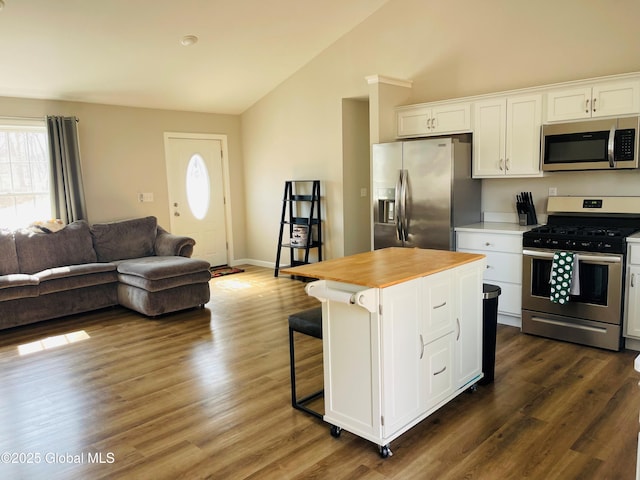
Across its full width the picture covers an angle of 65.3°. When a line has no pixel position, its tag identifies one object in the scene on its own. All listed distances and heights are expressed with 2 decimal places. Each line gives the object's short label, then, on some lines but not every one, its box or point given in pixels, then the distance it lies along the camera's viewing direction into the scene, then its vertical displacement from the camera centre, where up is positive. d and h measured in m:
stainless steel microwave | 3.99 +0.24
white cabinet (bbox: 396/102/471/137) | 5.00 +0.62
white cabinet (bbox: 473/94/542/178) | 4.50 +0.38
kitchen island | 2.46 -0.83
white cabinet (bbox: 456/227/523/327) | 4.39 -0.78
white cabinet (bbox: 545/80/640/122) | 3.98 +0.60
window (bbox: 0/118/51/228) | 5.66 +0.22
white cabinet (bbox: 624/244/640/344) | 3.77 -0.92
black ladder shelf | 6.63 -0.50
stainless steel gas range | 3.82 -0.77
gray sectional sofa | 4.91 -0.87
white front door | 7.09 -0.07
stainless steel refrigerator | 4.73 -0.12
